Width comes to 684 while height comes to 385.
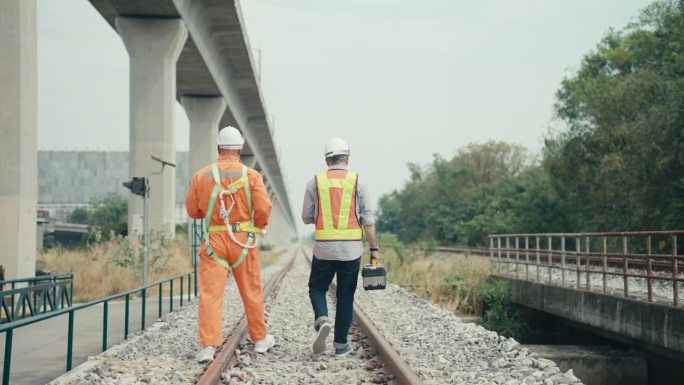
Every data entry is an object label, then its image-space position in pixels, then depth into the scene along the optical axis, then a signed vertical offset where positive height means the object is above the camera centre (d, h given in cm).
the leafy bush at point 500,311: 1596 -210
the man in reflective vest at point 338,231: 777 -15
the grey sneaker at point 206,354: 756 -134
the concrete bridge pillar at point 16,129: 1464 +167
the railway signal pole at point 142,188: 1653 +62
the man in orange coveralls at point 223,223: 760 -6
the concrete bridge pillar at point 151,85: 2403 +408
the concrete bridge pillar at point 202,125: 3566 +426
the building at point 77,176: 12812 +688
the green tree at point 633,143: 2472 +271
